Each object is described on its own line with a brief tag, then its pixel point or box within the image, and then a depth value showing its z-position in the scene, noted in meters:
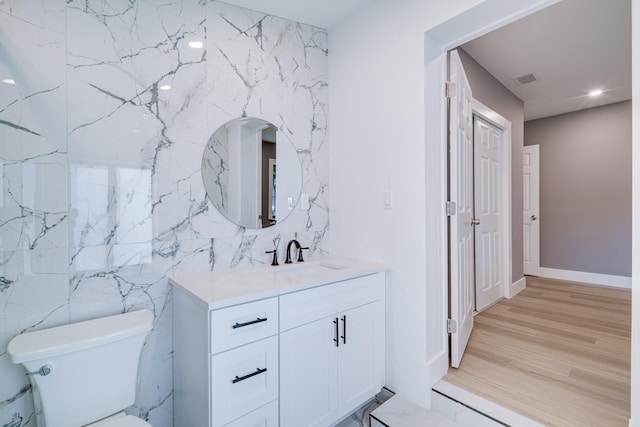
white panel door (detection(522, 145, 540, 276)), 4.65
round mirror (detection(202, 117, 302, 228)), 1.90
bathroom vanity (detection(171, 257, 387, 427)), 1.30
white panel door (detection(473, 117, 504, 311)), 3.07
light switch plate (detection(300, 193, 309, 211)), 2.29
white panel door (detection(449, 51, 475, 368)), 1.96
